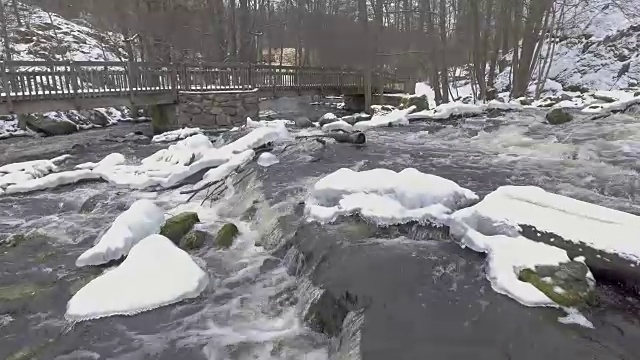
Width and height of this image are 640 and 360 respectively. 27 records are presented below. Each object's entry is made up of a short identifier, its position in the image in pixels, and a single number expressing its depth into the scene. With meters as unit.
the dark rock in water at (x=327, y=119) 13.60
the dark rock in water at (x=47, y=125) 14.40
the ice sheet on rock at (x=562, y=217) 3.70
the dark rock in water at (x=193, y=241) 5.37
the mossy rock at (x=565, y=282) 3.27
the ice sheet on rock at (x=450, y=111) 12.19
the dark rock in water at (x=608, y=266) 3.45
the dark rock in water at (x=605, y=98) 12.91
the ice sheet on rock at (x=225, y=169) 7.80
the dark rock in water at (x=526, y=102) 13.35
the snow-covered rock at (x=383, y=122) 11.53
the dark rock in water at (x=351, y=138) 9.27
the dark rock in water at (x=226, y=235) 5.43
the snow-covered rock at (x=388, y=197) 4.90
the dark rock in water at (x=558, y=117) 10.30
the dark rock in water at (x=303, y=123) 13.20
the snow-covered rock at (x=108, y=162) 9.23
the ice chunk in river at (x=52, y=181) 7.94
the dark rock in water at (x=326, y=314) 3.52
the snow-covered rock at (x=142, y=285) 4.02
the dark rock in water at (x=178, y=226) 5.49
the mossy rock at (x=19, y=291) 4.36
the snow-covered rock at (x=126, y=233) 5.01
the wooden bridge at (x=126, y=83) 10.60
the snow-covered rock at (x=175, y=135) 12.63
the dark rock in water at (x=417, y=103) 14.16
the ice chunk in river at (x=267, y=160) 7.91
